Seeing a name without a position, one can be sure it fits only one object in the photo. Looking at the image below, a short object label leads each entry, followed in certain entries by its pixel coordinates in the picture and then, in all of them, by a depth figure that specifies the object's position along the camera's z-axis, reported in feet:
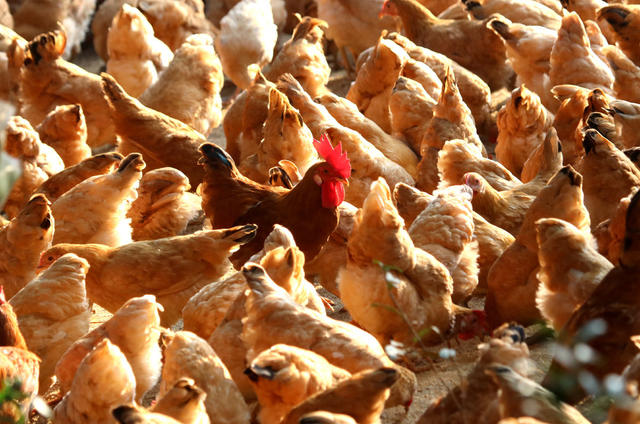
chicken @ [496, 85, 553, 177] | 37.88
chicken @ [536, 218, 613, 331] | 23.67
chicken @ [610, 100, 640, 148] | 35.60
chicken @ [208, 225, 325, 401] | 24.07
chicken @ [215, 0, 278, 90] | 54.80
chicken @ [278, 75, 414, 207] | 36.86
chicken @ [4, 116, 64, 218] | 38.27
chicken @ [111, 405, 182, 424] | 16.70
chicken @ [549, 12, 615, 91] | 42.57
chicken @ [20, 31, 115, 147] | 47.71
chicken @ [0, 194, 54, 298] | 30.68
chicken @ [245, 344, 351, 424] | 19.47
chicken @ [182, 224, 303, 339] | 26.04
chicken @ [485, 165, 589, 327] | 26.89
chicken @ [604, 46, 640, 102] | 42.50
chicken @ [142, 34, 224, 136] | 46.80
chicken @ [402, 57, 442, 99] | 43.98
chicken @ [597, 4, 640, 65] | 45.80
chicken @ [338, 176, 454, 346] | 25.99
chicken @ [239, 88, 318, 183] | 36.17
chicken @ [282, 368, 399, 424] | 18.25
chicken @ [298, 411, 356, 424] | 15.62
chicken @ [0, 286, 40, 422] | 21.03
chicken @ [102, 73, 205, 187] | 41.11
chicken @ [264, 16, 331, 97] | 47.88
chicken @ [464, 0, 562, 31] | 52.29
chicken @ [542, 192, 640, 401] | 20.56
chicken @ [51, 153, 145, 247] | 33.30
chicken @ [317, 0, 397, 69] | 59.06
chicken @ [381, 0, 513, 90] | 52.24
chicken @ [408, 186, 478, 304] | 28.91
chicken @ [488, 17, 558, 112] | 46.03
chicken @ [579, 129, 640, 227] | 30.60
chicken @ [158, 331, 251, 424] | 21.12
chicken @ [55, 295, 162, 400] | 24.44
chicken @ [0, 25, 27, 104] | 49.85
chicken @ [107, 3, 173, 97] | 52.03
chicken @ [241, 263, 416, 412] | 21.80
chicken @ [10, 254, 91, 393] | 26.91
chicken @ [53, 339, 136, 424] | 21.15
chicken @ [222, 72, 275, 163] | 42.04
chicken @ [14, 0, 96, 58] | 67.15
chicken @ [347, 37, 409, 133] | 44.21
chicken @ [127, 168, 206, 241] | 37.06
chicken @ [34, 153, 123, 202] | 36.76
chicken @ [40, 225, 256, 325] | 29.48
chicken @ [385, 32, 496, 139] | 45.52
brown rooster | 30.50
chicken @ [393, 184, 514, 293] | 30.40
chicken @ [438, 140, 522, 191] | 35.01
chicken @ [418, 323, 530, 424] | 18.26
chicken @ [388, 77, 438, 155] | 41.34
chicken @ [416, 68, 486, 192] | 38.11
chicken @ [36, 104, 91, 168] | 42.55
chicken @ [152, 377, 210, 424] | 18.79
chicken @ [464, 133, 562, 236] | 32.27
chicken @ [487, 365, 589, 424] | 15.96
